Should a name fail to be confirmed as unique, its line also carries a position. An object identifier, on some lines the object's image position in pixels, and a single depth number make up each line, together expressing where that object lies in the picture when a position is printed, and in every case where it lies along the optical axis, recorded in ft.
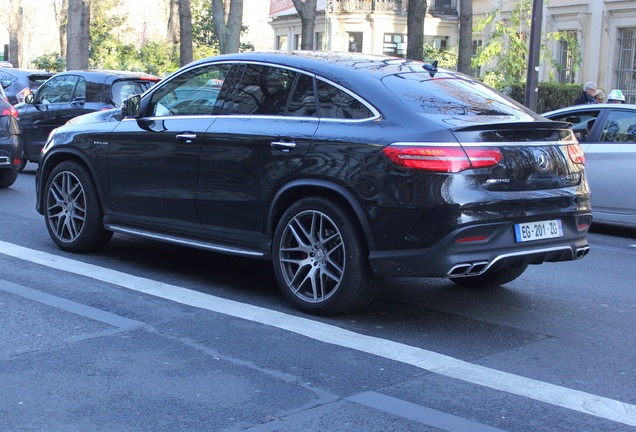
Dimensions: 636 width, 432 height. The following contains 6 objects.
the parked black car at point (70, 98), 50.65
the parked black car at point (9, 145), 42.75
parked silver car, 36.27
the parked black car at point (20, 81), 64.34
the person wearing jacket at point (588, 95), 53.67
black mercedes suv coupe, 19.43
